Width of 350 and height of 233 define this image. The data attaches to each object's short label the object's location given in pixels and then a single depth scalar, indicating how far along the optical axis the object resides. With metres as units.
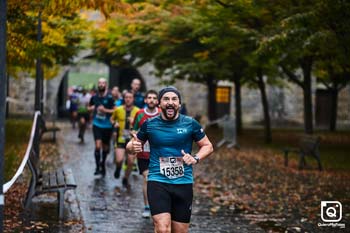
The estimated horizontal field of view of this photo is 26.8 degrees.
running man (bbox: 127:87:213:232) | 6.65
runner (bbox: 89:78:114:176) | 14.51
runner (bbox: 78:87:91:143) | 24.89
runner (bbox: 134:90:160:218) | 9.98
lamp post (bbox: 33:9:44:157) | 13.25
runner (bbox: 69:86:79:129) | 31.50
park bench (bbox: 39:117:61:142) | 23.72
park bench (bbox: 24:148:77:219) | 9.66
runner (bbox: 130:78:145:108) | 13.45
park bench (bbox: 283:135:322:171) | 17.38
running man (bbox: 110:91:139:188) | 12.62
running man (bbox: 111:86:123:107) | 18.70
